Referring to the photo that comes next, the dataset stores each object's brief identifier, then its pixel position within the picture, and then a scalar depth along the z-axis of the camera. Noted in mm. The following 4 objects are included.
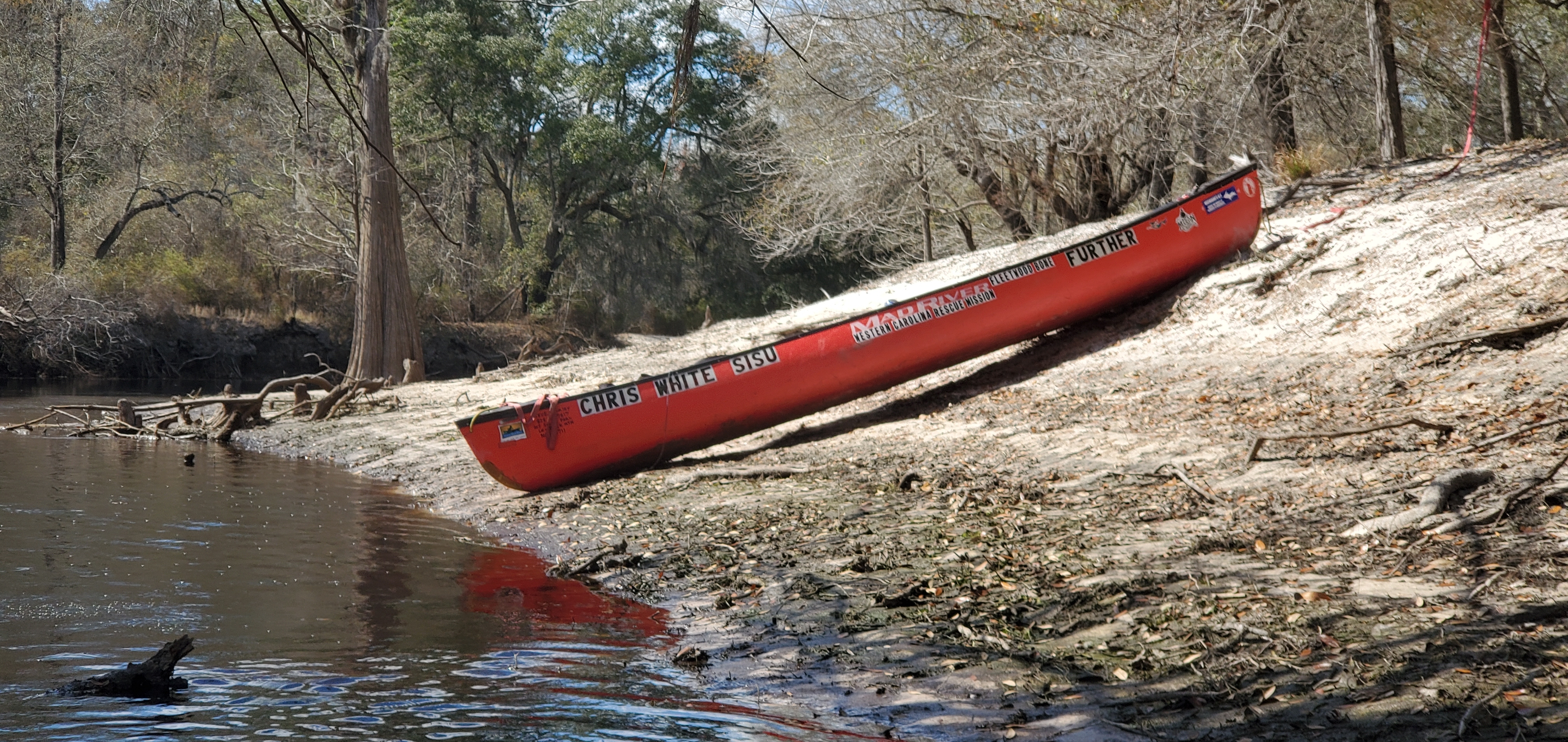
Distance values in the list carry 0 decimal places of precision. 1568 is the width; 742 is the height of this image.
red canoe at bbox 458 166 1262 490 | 9641
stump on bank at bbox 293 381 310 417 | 16250
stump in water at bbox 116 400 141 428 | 15016
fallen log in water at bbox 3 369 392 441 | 14820
